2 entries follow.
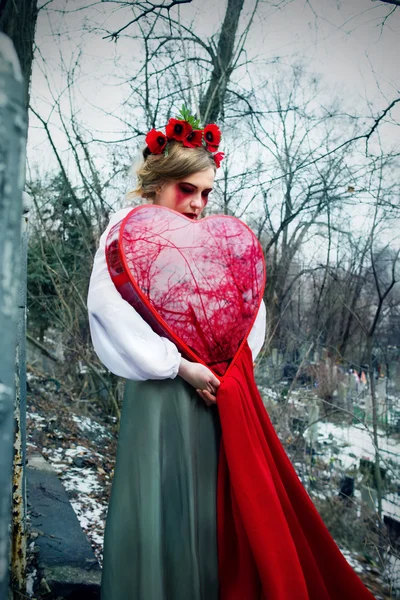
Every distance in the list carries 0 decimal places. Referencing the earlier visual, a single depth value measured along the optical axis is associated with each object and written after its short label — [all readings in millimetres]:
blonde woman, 1347
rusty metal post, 1608
